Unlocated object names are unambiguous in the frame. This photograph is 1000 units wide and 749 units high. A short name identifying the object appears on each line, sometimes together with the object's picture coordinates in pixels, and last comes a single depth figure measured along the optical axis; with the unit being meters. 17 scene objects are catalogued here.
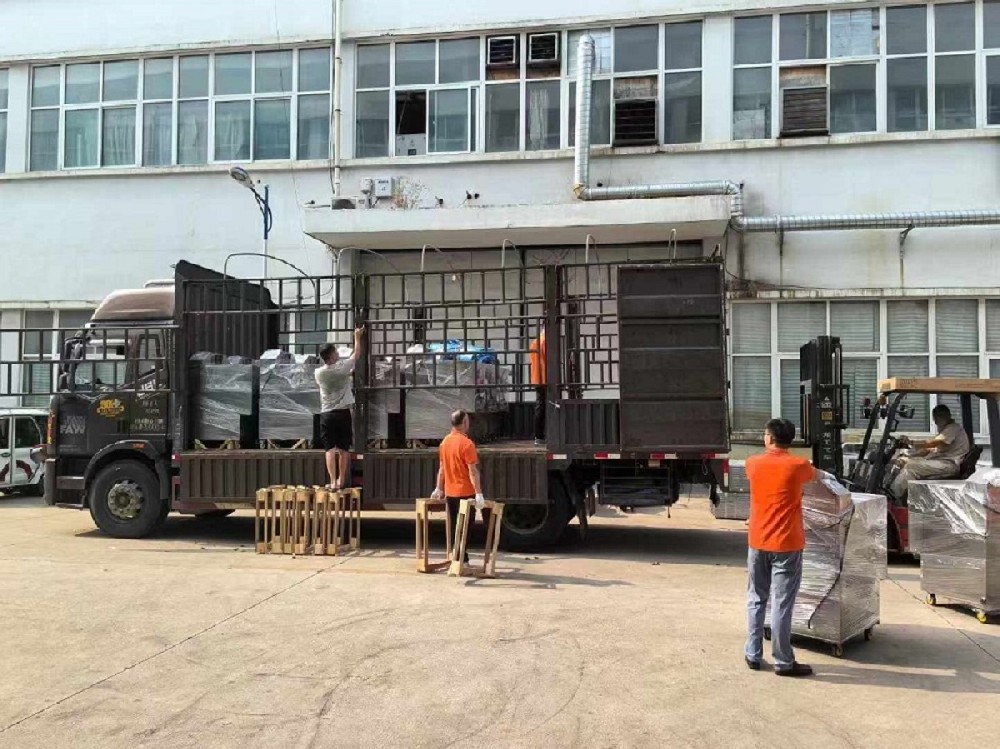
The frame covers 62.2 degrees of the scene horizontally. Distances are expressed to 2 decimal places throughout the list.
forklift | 9.12
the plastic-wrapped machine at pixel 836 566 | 5.78
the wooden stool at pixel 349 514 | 9.52
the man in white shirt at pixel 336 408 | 9.75
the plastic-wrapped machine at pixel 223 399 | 10.37
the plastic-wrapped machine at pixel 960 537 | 6.73
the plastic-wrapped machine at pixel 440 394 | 9.77
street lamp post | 15.16
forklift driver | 9.33
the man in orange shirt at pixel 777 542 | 5.36
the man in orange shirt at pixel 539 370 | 10.04
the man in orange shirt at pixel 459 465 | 8.26
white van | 14.96
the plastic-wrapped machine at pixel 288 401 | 10.12
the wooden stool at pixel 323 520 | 9.41
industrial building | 15.02
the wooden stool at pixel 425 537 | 8.44
